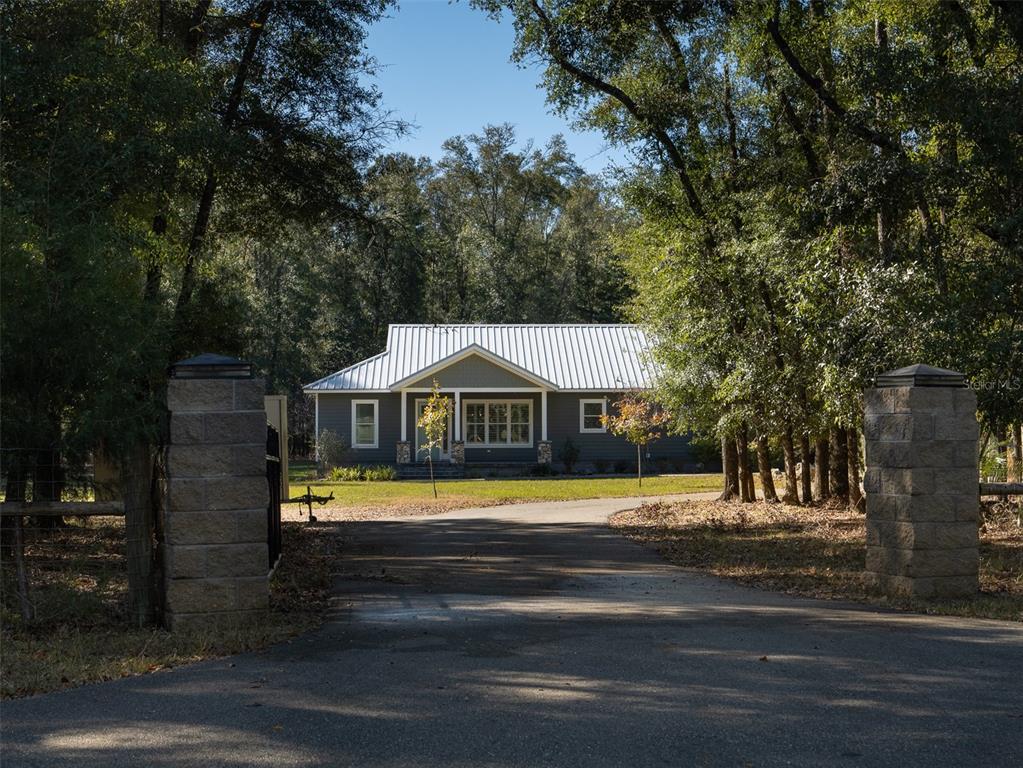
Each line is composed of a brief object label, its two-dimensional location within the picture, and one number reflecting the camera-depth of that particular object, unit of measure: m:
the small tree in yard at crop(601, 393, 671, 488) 28.72
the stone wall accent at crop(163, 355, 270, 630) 7.68
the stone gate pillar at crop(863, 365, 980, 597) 9.03
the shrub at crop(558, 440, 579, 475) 38.31
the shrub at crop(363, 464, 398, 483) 35.50
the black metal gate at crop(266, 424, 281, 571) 11.20
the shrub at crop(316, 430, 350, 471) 36.88
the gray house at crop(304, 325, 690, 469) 37.97
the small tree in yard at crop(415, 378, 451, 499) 27.98
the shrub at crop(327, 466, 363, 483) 35.66
